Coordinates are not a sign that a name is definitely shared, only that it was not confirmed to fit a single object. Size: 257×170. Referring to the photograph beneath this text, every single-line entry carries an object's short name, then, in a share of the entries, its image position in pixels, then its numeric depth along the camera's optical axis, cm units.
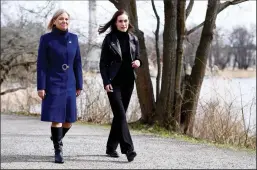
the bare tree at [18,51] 4284
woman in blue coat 1030
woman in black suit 1085
